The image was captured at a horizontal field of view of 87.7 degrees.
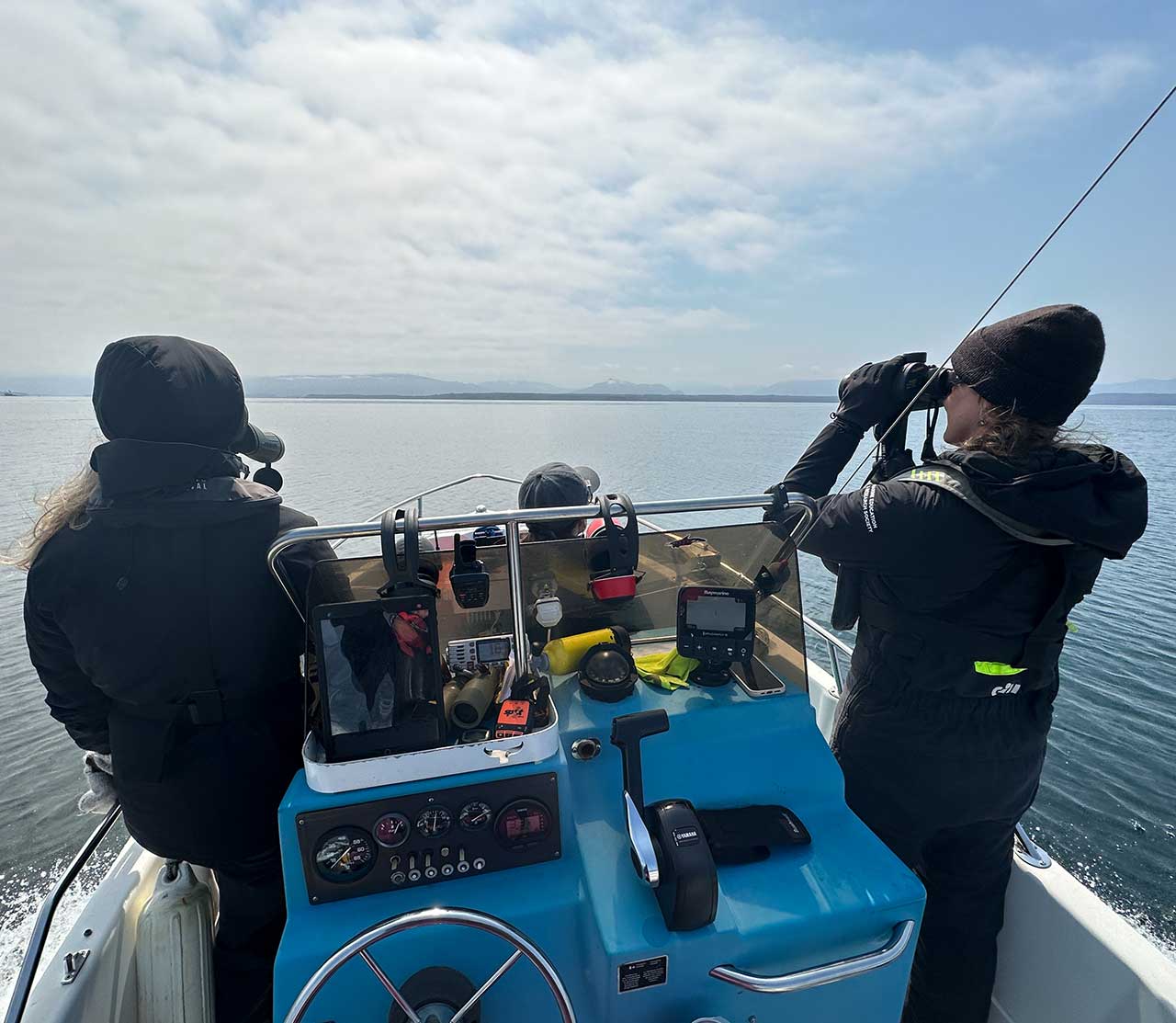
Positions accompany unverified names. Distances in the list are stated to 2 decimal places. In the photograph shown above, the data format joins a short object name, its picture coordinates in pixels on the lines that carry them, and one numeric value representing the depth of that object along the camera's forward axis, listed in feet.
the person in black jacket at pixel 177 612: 4.96
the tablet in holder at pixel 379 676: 4.46
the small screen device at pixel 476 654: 5.49
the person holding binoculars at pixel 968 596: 4.86
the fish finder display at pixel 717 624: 5.71
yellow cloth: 5.90
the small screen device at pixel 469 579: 5.14
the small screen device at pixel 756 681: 5.77
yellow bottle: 6.00
